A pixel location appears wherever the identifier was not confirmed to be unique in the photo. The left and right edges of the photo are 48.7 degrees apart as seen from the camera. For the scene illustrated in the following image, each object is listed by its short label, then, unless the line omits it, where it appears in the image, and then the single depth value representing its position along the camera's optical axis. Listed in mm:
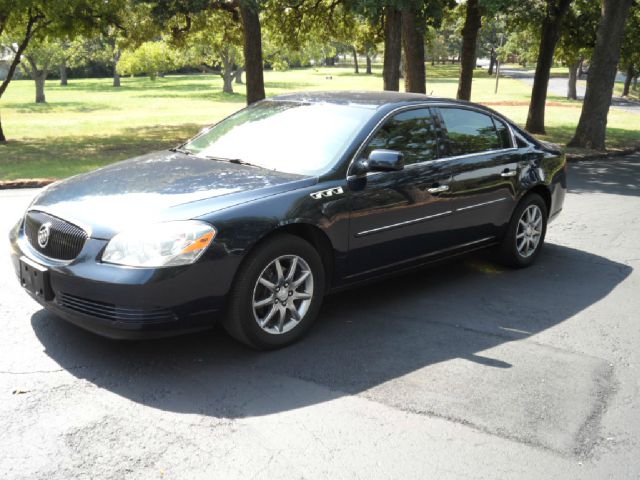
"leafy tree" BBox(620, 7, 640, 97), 23328
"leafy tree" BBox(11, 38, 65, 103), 40875
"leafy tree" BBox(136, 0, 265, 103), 17236
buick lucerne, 4082
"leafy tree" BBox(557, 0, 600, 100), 21594
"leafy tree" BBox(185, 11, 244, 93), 22703
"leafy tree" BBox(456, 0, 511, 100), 20047
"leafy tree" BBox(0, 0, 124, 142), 16969
